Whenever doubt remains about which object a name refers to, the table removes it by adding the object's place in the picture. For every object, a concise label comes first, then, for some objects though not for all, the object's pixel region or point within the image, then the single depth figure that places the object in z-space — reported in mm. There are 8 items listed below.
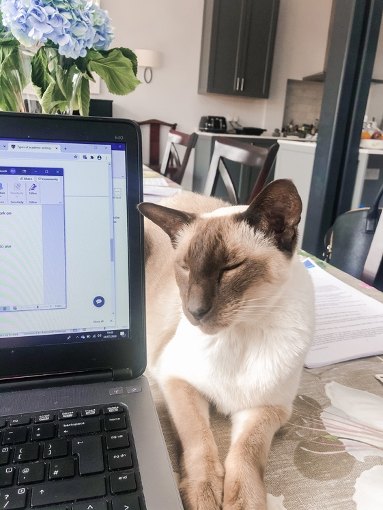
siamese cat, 525
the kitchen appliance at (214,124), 4730
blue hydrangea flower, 672
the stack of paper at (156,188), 1541
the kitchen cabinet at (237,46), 4484
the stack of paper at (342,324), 667
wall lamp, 4246
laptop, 468
